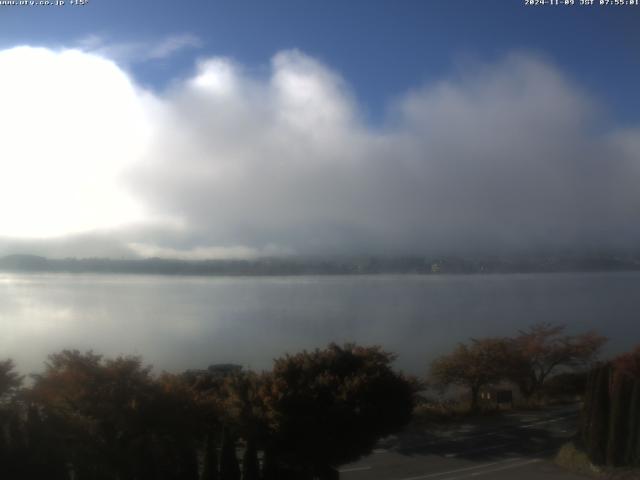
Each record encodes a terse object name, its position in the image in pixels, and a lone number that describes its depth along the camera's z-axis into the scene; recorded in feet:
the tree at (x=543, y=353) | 104.37
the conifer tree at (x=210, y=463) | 40.40
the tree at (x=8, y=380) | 45.91
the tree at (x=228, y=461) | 41.22
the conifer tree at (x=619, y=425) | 49.24
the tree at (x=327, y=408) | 45.73
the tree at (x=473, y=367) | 95.04
